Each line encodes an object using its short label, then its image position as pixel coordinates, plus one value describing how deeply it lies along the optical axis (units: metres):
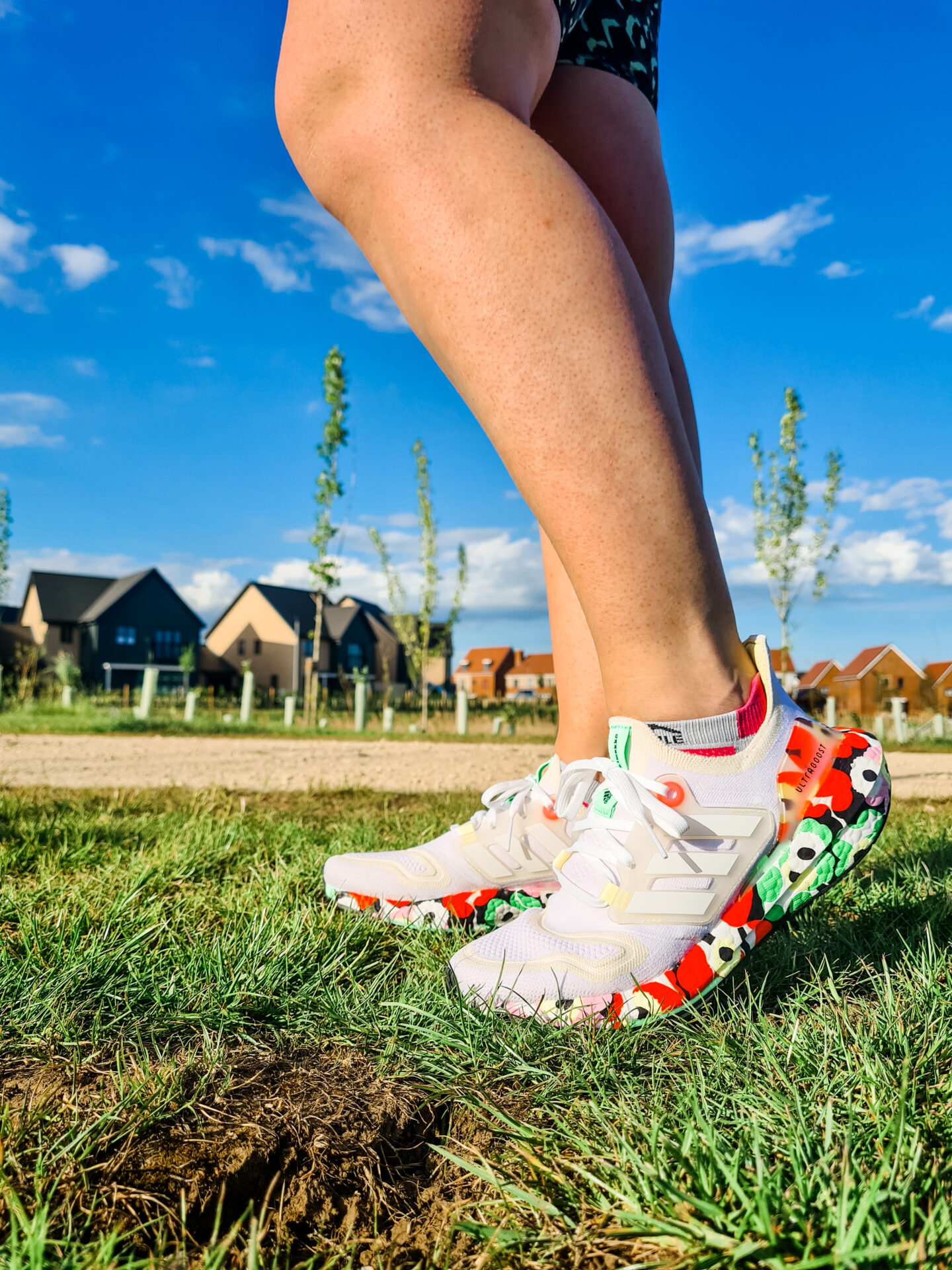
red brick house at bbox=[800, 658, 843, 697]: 53.53
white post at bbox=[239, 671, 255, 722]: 14.88
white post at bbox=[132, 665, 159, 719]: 13.32
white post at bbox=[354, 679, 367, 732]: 14.12
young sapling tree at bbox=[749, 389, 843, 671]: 18.73
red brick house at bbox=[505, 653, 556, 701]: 67.76
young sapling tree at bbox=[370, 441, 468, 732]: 20.66
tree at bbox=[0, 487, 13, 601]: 24.91
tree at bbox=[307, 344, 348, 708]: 18.09
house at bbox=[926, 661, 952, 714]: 48.88
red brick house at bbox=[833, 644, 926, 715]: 48.06
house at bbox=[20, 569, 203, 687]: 39.62
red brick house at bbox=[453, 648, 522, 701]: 70.19
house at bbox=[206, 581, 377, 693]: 44.78
